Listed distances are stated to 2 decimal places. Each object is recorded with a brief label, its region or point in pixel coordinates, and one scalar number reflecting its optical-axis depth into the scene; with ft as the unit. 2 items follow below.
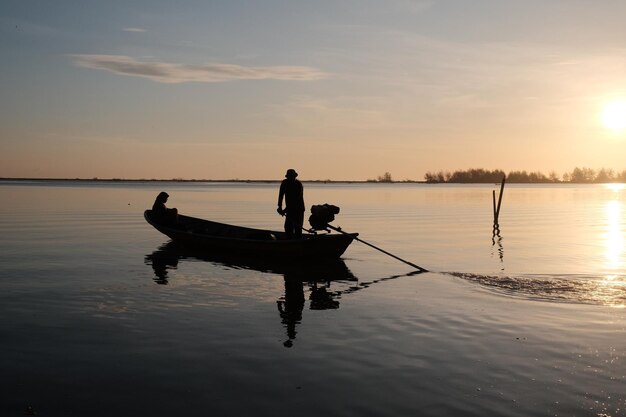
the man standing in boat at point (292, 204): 65.82
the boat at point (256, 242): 64.49
